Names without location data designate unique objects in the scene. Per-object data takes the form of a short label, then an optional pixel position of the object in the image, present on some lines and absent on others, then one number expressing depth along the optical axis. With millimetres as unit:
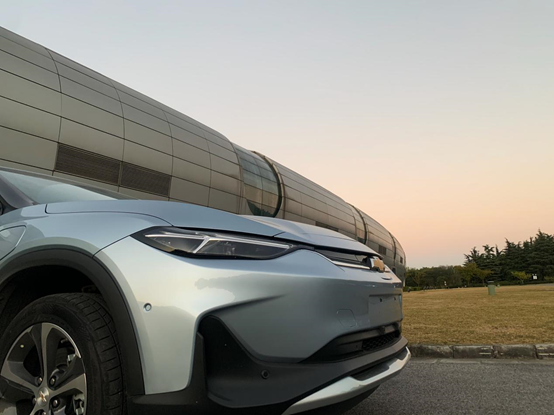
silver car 1323
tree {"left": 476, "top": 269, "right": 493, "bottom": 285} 80312
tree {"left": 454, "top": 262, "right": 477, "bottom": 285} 79000
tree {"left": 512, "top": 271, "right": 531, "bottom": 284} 70250
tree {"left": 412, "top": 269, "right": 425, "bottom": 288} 76188
